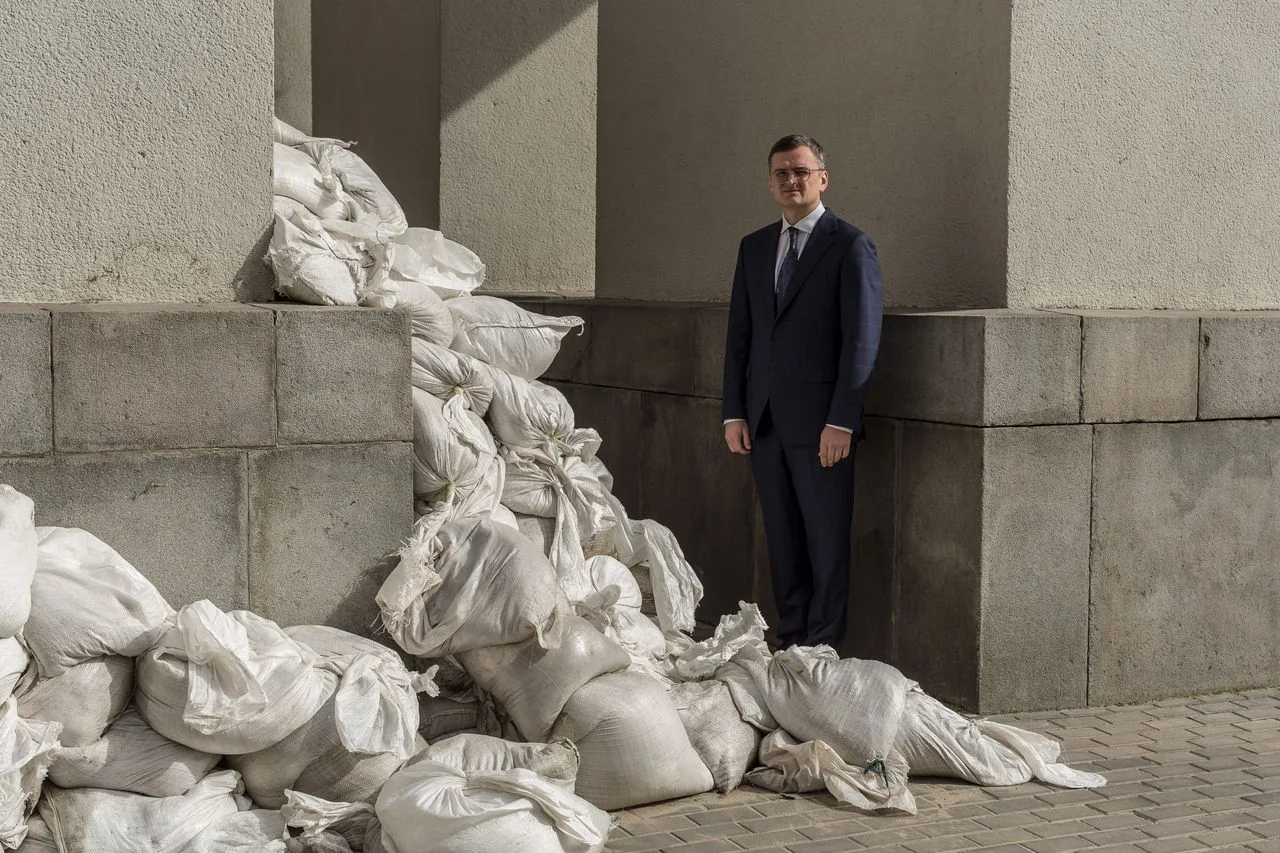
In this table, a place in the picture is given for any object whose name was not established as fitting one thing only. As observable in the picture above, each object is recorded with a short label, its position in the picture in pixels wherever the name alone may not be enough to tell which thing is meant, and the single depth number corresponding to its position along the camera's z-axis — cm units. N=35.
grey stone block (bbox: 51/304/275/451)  446
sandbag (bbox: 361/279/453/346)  552
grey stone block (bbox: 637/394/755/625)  711
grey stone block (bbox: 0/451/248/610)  446
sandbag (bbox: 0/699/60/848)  389
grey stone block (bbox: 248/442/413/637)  475
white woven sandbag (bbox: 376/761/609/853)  392
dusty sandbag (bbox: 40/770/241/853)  400
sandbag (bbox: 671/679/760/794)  480
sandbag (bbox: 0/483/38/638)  397
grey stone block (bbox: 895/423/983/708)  566
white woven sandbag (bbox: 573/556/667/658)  520
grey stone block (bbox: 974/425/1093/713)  564
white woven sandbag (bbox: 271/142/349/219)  580
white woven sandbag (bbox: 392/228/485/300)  590
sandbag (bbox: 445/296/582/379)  591
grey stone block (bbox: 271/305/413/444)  473
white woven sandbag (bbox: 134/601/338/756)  414
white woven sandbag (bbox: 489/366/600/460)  573
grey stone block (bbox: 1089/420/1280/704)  586
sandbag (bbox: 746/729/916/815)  466
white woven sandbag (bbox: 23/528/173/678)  411
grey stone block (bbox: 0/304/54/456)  438
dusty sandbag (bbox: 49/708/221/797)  408
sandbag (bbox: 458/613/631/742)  464
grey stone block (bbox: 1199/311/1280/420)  596
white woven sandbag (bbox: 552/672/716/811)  455
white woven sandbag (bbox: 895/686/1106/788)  491
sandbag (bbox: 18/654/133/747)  408
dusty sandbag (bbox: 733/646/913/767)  486
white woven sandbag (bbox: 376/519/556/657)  466
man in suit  576
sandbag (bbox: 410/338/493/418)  549
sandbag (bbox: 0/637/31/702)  399
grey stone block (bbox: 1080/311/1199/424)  574
